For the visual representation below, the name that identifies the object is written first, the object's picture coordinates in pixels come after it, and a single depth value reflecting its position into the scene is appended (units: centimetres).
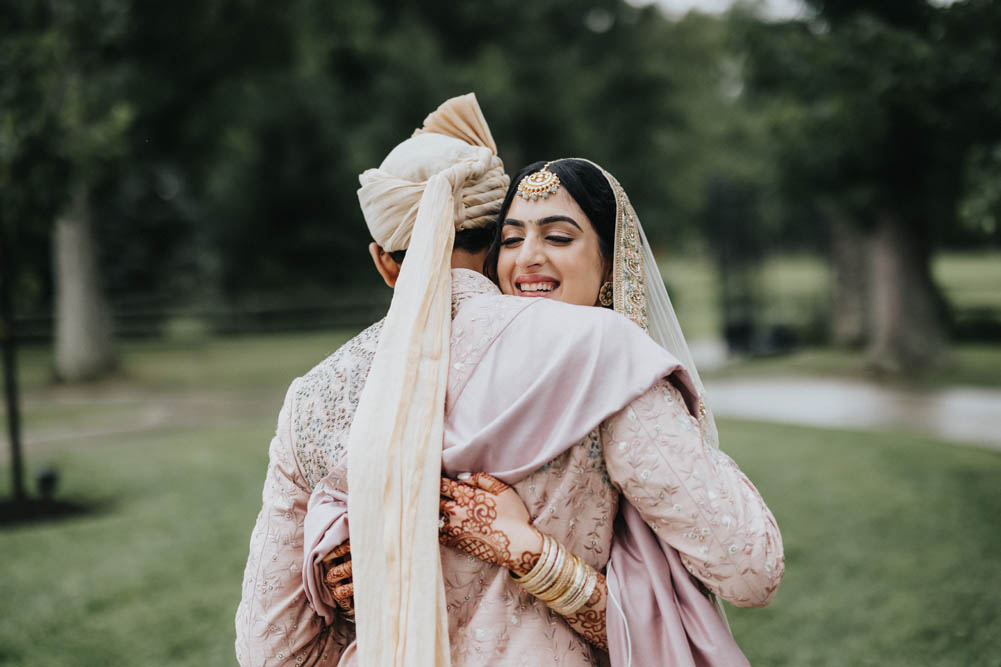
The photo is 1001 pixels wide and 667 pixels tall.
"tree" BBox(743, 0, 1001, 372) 898
